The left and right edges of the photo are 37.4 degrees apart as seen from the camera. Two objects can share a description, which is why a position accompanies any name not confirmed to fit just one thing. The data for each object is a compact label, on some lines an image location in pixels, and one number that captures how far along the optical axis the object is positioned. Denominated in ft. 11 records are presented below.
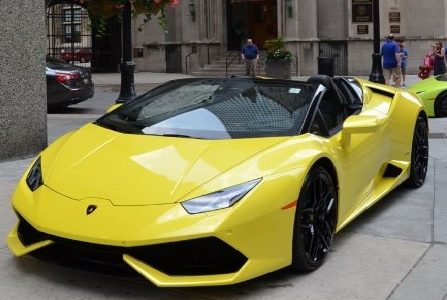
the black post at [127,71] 40.98
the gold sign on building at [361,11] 91.40
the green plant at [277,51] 75.05
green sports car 43.78
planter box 75.20
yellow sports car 12.06
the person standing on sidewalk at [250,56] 84.12
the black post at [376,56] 59.52
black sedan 48.26
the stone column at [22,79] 25.89
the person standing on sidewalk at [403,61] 71.87
